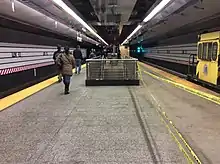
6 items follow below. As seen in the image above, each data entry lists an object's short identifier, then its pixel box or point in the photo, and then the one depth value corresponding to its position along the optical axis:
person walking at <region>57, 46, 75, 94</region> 5.73
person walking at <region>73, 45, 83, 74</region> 10.12
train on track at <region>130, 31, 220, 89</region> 6.17
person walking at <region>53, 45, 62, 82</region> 7.71
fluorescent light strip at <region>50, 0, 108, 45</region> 4.54
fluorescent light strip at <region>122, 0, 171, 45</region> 4.88
